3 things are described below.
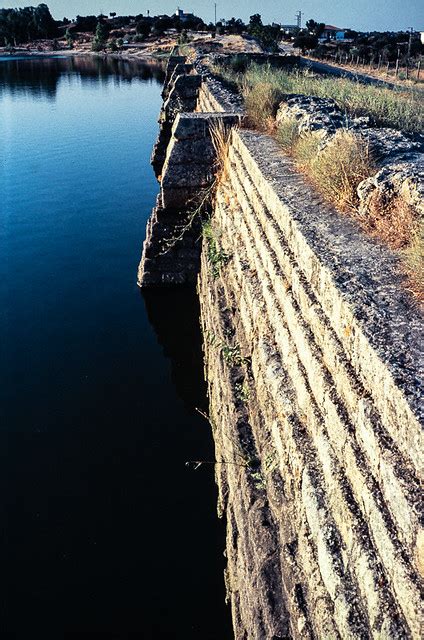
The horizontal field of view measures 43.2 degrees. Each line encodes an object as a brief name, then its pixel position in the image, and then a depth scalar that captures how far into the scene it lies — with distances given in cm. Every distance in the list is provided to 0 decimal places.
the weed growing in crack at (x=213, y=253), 516
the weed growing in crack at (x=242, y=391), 357
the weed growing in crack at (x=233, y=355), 391
